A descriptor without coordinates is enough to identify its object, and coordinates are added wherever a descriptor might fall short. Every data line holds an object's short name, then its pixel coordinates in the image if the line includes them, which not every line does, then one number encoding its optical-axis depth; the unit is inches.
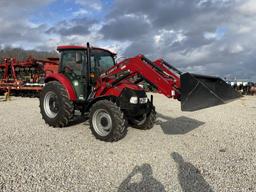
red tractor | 178.7
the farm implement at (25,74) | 507.4
